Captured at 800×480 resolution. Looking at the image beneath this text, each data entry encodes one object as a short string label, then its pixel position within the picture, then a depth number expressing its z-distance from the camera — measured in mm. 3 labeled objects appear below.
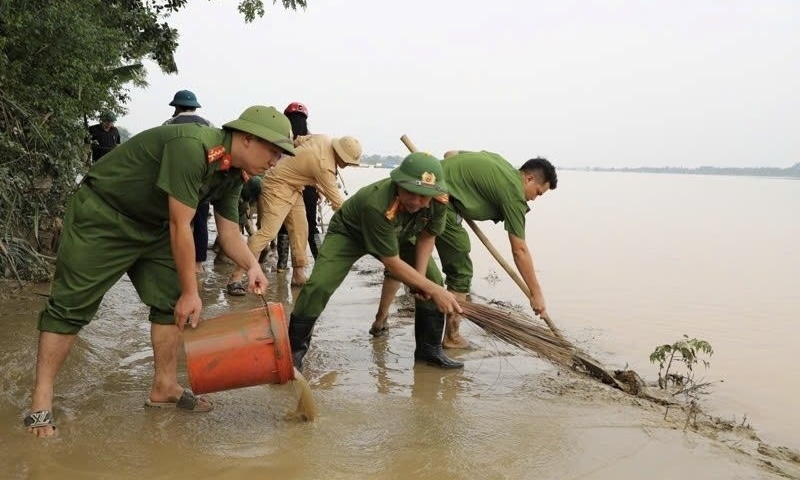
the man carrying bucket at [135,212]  2873
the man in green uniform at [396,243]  3578
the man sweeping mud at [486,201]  4293
